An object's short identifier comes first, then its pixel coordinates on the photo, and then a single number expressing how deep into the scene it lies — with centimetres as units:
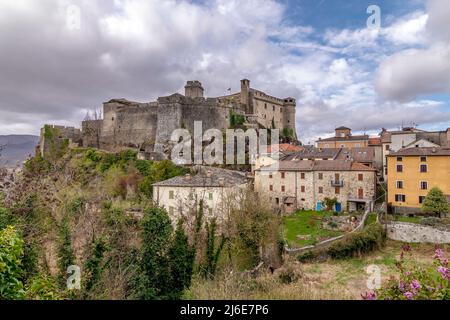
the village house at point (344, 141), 5328
